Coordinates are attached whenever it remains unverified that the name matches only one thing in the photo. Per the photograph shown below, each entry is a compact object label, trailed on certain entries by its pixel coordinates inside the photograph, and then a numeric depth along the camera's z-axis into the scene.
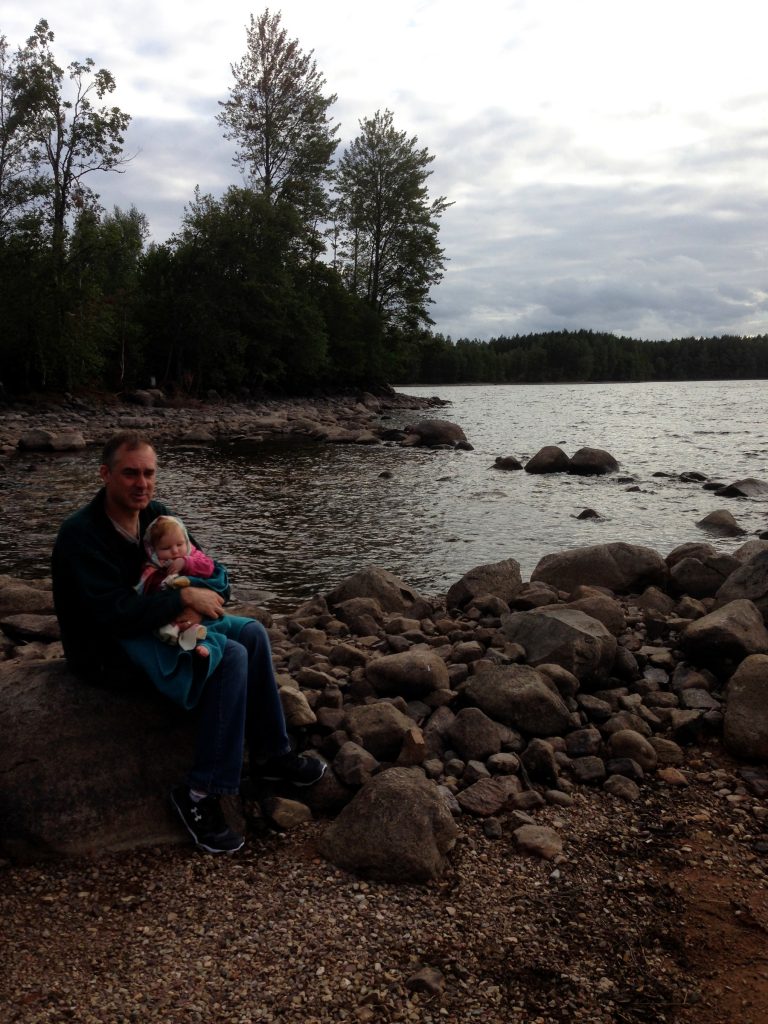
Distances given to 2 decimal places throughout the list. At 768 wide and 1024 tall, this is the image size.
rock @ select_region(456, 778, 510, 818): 4.45
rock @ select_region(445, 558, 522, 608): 8.92
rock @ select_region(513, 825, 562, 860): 4.05
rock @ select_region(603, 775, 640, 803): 4.73
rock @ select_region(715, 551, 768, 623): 7.12
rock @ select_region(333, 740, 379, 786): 4.48
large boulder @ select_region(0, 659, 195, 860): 3.91
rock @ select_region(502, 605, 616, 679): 6.11
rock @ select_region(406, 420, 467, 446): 30.02
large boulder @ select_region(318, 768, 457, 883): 3.82
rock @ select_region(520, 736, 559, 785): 4.84
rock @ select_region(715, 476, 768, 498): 18.42
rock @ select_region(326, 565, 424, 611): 8.74
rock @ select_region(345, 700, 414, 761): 4.86
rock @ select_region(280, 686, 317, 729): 4.86
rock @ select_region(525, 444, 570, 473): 22.69
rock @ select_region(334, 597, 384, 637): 7.75
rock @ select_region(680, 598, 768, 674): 6.19
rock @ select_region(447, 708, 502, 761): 5.00
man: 3.91
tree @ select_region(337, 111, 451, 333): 55.22
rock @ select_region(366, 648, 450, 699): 5.72
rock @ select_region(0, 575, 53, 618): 8.16
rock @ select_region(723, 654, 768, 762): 5.14
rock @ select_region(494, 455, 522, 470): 23.27
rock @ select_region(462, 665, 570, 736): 5.30
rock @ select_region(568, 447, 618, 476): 22.38
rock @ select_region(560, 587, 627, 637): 7.43
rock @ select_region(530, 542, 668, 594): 9.77
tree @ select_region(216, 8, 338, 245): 45.06
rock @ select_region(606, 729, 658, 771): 5.11
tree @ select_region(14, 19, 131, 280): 32.75
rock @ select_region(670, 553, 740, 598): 9.41
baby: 4.08
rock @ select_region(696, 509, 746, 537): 14.16
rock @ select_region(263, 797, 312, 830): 4.25
